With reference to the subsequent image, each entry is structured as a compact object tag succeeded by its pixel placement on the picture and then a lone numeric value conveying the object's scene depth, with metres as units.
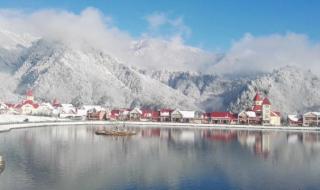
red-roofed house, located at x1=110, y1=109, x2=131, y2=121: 184.23
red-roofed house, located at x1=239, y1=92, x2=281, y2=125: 176.88
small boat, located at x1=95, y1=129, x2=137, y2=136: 109.46
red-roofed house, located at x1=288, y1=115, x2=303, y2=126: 176.62
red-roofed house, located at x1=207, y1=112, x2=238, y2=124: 177.75
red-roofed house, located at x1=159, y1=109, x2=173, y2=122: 181.80
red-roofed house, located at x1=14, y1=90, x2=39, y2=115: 191.75
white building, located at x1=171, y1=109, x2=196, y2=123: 180.62
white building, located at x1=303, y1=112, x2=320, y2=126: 174.38
